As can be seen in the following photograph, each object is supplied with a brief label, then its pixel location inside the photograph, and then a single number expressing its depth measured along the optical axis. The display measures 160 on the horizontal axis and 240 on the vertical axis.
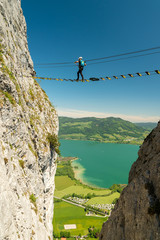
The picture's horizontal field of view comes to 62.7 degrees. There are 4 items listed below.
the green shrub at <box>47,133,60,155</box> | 27.86
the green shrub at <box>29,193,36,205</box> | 17.37
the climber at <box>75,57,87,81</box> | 15.26
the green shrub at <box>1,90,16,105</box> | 15.58
